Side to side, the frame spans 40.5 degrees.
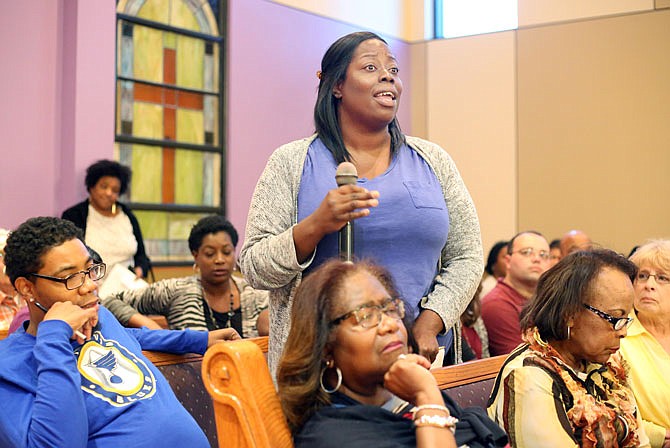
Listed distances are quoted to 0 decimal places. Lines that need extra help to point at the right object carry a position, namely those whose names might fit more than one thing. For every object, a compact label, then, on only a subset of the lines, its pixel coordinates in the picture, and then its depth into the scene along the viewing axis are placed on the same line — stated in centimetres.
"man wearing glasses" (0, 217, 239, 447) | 215
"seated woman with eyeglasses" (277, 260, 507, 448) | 163
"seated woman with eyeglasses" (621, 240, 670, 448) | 275
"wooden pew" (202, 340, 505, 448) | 166
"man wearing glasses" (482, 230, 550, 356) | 484
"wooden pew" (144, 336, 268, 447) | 271
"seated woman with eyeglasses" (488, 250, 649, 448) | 212
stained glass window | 692
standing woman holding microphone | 198
